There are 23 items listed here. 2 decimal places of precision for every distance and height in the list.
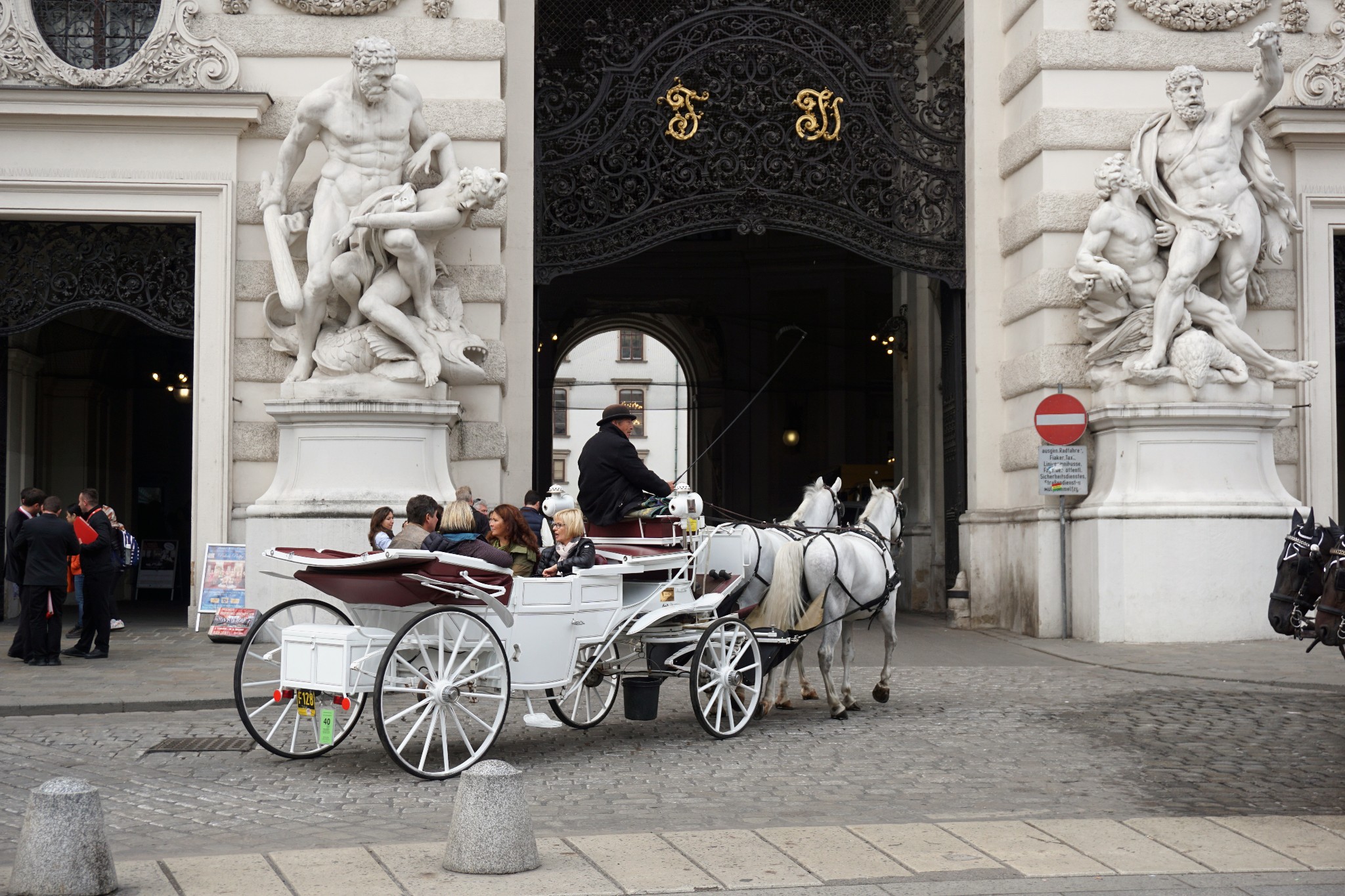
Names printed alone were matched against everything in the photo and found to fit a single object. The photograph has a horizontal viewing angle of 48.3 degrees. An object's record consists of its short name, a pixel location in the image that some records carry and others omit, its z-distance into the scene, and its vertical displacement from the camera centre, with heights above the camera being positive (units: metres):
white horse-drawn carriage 8.05 -0.95
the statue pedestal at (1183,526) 14.68 -0.47
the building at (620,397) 60.41 +3.60
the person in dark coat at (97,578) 13.48 -0.90
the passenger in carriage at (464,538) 8.60 -0.35
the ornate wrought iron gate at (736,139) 17.12 +3.93
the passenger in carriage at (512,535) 9.86 -0.37
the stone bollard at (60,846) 5.39 -1.33
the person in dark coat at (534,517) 14.14 -0.36
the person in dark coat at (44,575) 12.81 -0.82
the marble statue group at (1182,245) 15.13 +2.40
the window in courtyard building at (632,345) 69.19 +6.20
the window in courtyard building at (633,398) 65.19 +3.61
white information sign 15.39 +0.10
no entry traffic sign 15.23 +0.61
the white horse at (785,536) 10.33 -0.40
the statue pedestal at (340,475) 14.31 +0.04
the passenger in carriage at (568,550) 9.03 -0.44
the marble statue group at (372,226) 14.55 +2.47
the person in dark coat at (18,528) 12.99 -0.47
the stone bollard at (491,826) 5.82 -1.36
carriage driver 9.66 +0.01
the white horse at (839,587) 10.09 -0.75
